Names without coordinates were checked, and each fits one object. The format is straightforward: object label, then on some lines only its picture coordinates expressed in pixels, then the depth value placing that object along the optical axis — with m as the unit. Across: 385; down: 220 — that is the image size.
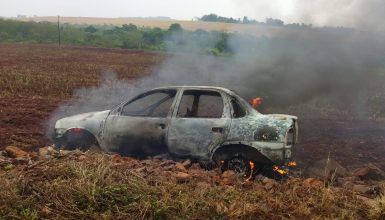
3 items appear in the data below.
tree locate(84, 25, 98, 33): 56.09
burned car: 7.41
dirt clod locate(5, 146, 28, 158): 7.60
